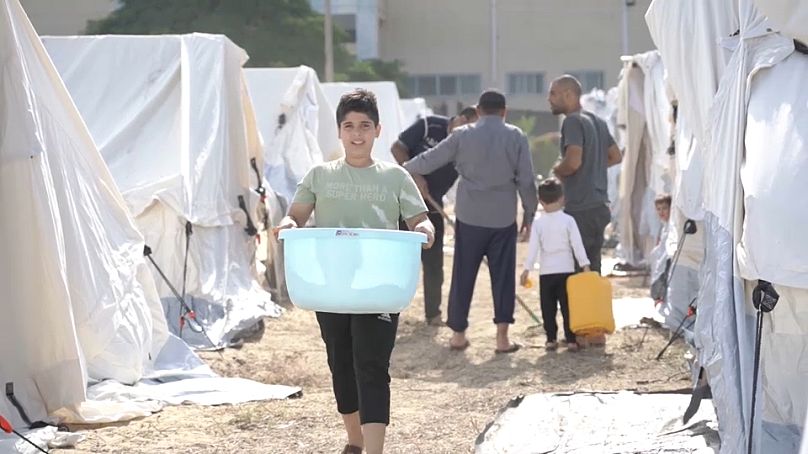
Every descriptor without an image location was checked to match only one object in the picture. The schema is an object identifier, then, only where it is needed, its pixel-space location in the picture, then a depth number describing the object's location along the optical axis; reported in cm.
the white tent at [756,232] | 424
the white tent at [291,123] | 1267
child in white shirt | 852
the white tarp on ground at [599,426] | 505
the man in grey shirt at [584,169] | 890
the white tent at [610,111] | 1652
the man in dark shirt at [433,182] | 1003
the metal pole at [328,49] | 3033
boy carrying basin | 491
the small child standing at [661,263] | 963
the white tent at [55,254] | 576
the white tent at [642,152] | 1212
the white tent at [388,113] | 2348
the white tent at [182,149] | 880
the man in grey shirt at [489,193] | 859
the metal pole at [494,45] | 4251
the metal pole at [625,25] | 4088
